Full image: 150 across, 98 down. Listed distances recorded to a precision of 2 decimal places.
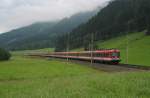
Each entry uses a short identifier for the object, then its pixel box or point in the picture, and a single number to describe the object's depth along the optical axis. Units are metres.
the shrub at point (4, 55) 66.19
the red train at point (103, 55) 56.09
